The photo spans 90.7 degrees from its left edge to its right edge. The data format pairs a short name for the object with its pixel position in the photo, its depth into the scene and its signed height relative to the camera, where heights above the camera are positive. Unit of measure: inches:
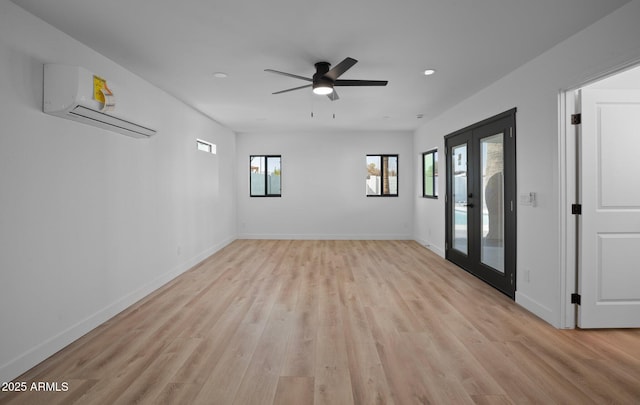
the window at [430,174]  256.5 +21.3
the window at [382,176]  309.1 +22.3
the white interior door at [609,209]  111.7 -3.8
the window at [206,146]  227.6 +40.4
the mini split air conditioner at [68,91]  96.0 +33.2
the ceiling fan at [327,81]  122.6 +47.6
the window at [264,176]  311.0 +22.7
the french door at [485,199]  147.0 -0.3
